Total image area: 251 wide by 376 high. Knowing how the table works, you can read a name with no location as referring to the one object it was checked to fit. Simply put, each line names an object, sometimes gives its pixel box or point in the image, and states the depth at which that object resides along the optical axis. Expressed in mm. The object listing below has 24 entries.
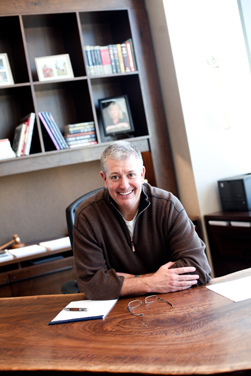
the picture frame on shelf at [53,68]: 3402
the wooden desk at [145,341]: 1124
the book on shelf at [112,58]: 3498
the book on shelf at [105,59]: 3482
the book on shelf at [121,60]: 3516
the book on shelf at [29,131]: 3258
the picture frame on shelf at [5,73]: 3309
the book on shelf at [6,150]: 3213
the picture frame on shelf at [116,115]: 3580
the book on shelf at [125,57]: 3521
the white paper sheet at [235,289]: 1529
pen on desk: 1673
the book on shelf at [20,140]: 3256
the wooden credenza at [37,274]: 3123
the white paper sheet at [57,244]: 3229
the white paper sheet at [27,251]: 3155
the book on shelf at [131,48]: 3539
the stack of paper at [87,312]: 1583
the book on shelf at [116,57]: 3508
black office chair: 2244
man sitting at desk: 1894
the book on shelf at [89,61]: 3434
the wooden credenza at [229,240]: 3002
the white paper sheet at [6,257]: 3098
